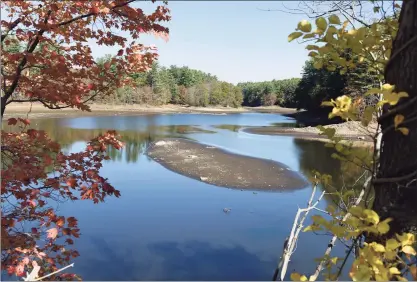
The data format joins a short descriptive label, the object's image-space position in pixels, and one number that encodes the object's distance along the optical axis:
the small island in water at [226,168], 15.84
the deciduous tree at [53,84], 3.26
